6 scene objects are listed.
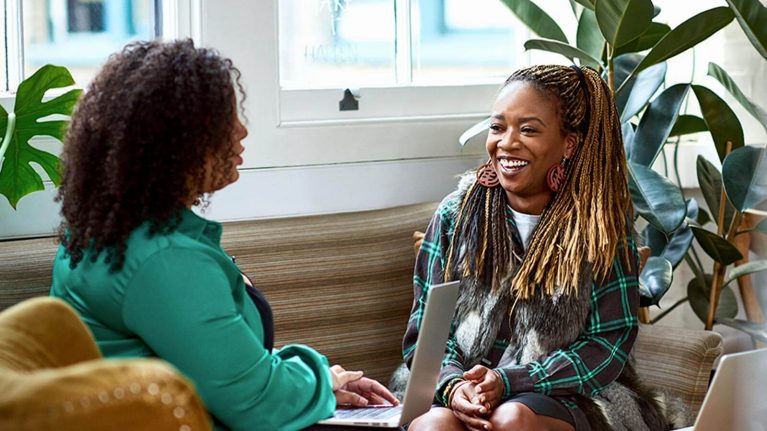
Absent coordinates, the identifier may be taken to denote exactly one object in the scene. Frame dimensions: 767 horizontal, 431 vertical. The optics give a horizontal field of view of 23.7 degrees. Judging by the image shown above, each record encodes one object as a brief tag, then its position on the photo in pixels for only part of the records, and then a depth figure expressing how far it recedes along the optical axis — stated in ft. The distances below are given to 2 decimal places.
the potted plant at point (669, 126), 12.09
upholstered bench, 11.60
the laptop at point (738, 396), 9.10
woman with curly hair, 8.33
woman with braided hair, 10.55
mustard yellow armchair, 6.34
